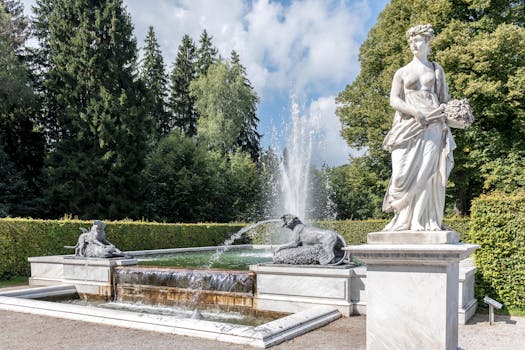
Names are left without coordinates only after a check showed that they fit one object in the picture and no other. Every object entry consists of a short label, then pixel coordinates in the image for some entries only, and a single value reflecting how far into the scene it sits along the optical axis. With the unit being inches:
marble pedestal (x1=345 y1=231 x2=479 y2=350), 151.7
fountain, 244.7
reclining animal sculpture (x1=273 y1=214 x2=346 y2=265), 300.5
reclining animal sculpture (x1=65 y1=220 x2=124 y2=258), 413.1
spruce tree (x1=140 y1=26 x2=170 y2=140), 1492.4
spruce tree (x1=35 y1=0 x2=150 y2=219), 917.8
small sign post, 268.4
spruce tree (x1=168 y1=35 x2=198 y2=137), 1530.5
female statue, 169.0
